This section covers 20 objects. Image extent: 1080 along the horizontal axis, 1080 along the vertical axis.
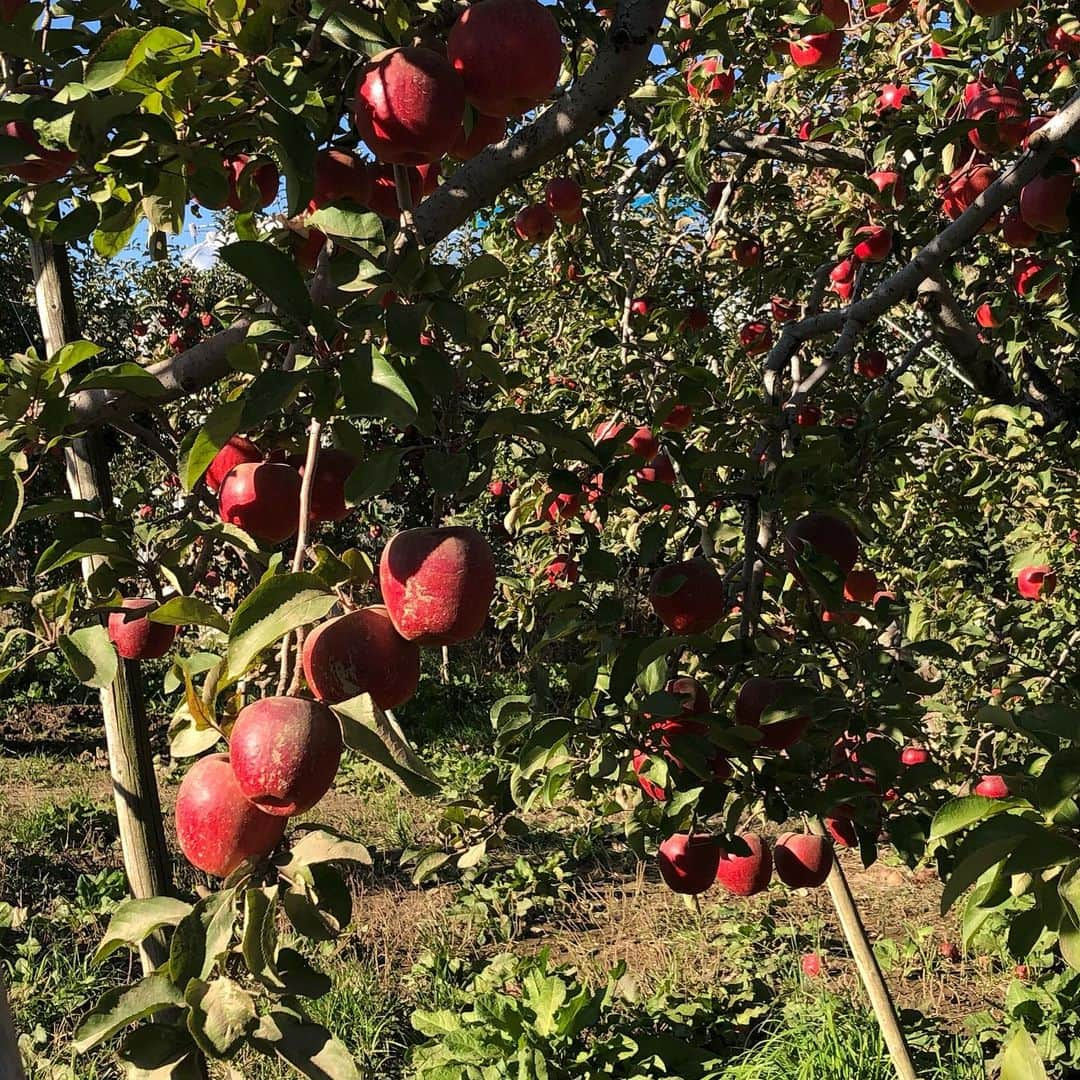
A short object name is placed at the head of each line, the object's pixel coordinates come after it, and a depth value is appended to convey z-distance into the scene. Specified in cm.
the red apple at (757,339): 273
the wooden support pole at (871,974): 189
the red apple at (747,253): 296
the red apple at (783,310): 301
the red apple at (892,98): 237
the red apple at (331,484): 97
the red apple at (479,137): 105
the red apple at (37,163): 100
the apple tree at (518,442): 74
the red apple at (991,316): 221
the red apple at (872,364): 293
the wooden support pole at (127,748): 154
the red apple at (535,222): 249
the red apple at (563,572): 283
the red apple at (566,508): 198
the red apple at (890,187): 195
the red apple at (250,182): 103
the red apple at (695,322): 279
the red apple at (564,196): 222
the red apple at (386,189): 107
